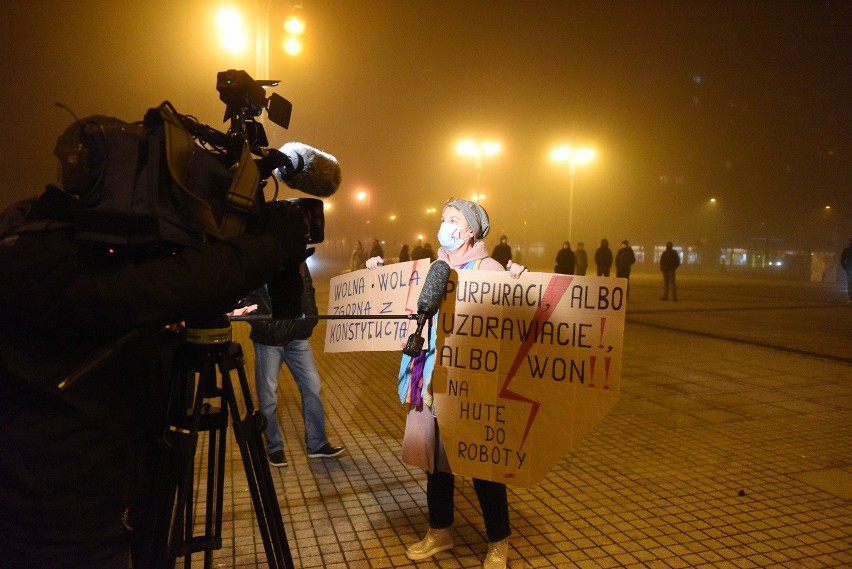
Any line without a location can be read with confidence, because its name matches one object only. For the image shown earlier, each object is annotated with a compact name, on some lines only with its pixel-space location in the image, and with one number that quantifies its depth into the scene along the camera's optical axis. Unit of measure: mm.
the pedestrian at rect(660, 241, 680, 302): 18891
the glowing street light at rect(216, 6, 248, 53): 9594
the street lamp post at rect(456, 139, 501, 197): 22219
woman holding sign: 3148
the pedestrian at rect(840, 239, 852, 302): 18386
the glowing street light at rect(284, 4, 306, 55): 8672
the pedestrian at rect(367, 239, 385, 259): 21953
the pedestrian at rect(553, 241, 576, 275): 18406
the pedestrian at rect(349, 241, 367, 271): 20598
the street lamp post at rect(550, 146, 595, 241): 25203
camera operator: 1327
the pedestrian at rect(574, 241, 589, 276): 21188
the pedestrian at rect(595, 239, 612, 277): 19531
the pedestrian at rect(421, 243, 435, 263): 21659
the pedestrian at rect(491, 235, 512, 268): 18866
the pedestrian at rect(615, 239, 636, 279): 18031
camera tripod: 1687
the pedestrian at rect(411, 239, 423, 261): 21731
